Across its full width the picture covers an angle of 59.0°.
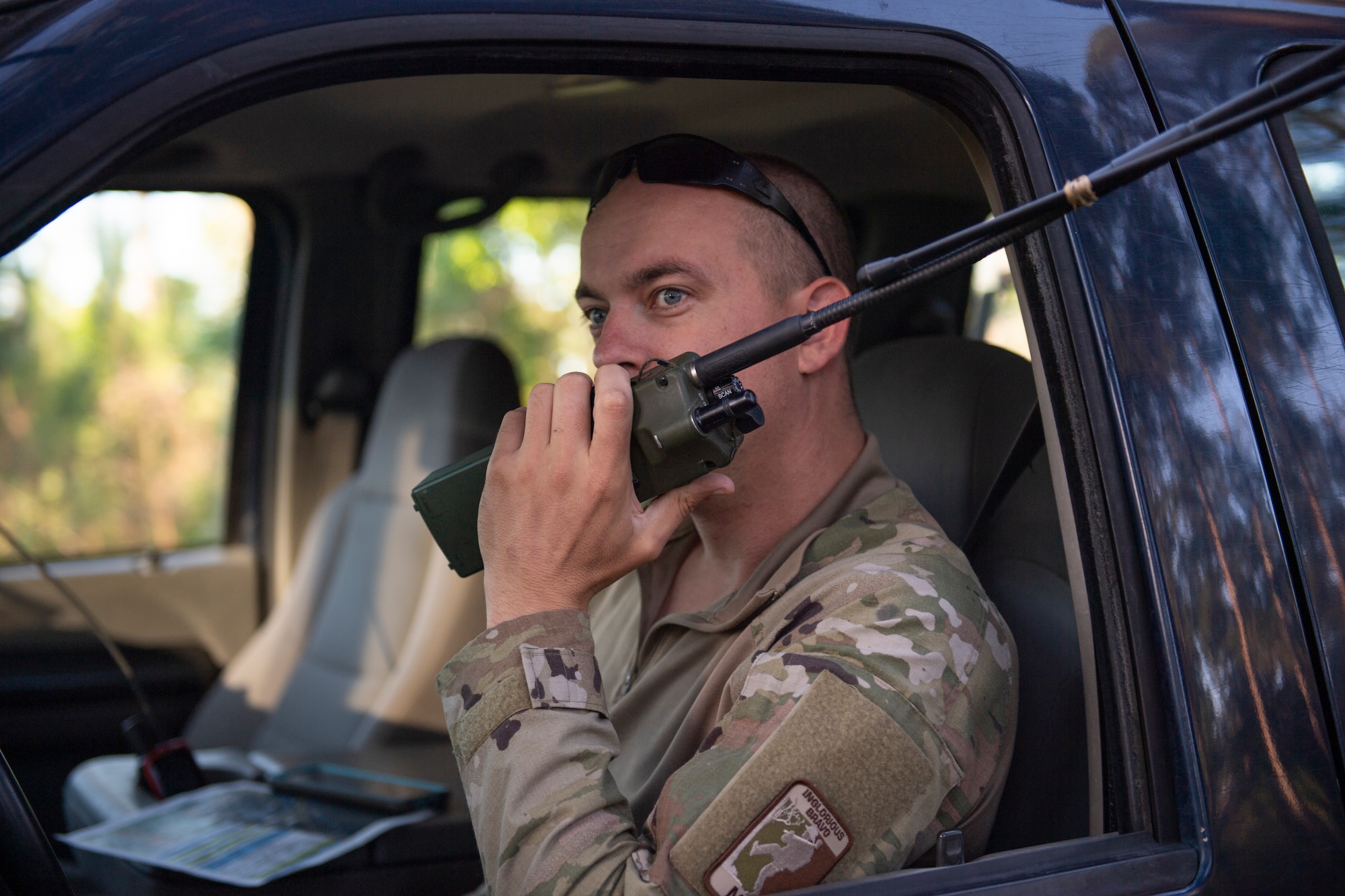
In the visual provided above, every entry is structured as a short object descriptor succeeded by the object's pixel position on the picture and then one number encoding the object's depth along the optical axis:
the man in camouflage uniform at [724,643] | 0.99
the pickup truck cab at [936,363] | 0.97
